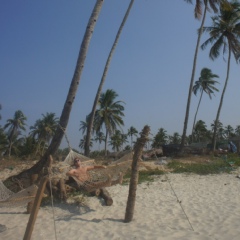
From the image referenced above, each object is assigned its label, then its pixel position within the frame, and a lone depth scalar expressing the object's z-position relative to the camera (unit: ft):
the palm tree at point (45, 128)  114.73
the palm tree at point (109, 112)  84.02
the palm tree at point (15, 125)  124.56
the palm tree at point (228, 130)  196.30
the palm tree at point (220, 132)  187.79
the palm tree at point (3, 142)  110.42
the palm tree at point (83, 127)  124.88
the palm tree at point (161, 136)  139.85
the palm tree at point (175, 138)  178.05
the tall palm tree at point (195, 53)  49.33
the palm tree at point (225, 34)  59.52
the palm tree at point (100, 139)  146.66
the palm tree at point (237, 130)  191.93
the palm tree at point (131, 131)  152.56
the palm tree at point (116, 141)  133.90
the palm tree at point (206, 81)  88.76
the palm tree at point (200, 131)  151.53
